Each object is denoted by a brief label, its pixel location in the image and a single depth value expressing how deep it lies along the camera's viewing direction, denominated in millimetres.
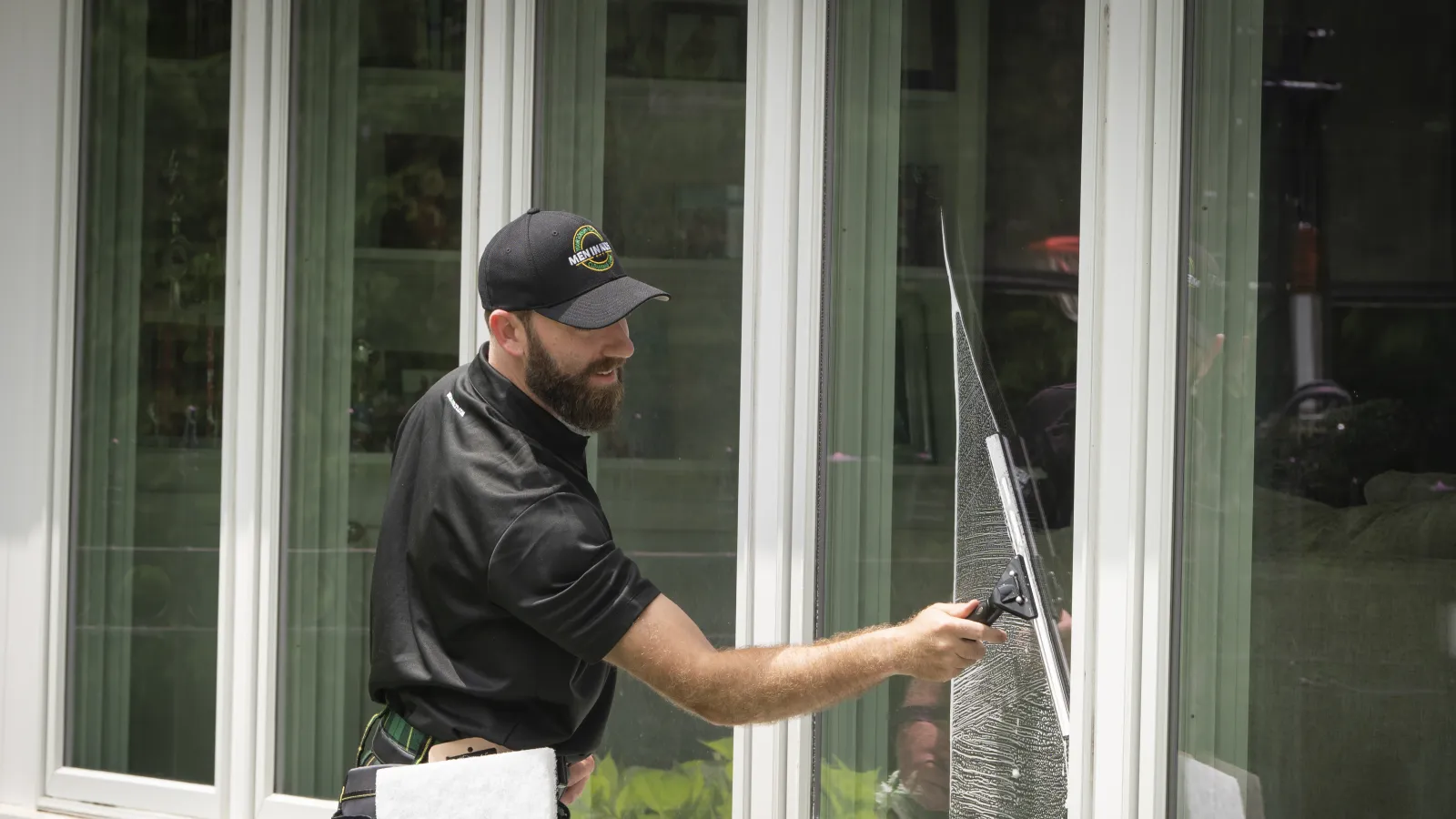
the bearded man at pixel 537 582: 6427
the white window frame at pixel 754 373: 7175
